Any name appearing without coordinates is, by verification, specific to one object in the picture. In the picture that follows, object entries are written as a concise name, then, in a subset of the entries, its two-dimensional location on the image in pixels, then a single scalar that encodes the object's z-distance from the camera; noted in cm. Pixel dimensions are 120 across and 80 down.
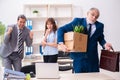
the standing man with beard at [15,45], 425
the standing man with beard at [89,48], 334
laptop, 281
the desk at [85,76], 282
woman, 462
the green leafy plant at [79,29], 313
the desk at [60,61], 524
